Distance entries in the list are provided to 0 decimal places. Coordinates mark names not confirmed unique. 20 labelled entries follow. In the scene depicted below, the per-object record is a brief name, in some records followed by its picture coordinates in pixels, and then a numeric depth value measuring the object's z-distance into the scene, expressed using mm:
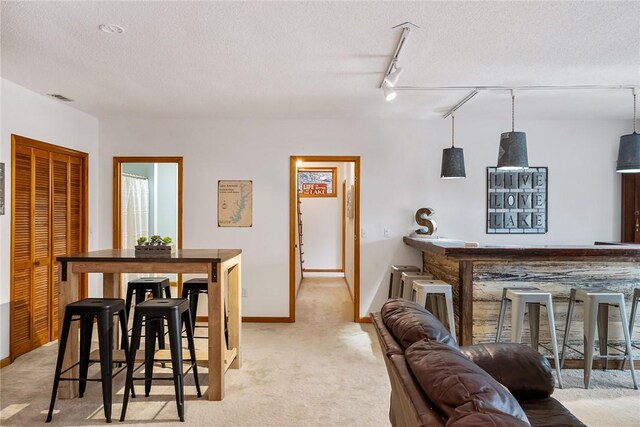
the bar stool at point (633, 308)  3295
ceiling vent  3926
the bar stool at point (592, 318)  3076
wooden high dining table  2811
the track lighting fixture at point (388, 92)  3124
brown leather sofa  1148
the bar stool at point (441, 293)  3424
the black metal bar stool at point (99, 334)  2582
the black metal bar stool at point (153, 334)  2599
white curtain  5949
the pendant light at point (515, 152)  3557
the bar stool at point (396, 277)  4535
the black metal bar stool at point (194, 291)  3496
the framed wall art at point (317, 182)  8641
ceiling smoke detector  2467
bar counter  3396
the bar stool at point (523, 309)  3115
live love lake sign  4953
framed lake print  4953
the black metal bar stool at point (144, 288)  3559
